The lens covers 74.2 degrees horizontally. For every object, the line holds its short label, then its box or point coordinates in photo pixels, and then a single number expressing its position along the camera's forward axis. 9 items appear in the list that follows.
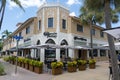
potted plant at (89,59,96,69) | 8.98
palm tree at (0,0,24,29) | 7.79
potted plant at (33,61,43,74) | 7.21
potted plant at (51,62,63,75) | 6.79
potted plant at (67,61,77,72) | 7.51
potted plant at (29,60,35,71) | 7.82
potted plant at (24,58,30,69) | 8.62
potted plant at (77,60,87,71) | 8.20
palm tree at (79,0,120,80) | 3.72
